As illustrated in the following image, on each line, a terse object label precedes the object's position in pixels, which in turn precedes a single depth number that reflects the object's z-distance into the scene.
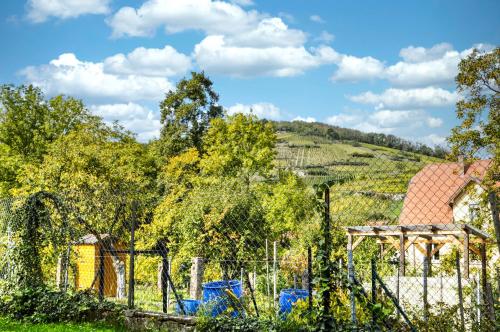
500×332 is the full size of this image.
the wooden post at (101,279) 8.36
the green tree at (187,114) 37.97
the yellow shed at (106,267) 14.91
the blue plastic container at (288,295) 8.24
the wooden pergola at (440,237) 8.80
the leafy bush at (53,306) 8.12
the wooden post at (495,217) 6.58
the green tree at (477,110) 11.66
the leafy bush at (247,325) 6.10
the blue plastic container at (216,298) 7.17
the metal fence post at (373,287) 5.59
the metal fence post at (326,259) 5.68
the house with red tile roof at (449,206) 25.25
